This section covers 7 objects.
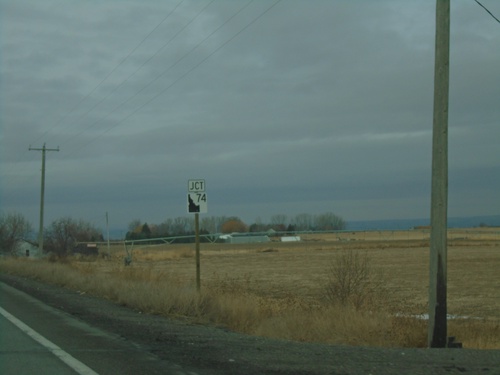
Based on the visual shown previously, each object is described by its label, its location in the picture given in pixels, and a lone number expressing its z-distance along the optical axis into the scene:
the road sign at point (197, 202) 20.55
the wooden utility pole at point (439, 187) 12.76
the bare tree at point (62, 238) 79.25
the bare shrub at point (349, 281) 19.61
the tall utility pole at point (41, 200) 53.06
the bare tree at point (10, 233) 91.69
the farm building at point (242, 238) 169.23
